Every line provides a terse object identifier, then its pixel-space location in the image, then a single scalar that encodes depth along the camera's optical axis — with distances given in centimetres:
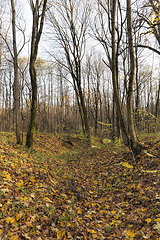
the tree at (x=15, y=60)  800
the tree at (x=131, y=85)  591
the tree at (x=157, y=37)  677
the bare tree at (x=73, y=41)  1273
